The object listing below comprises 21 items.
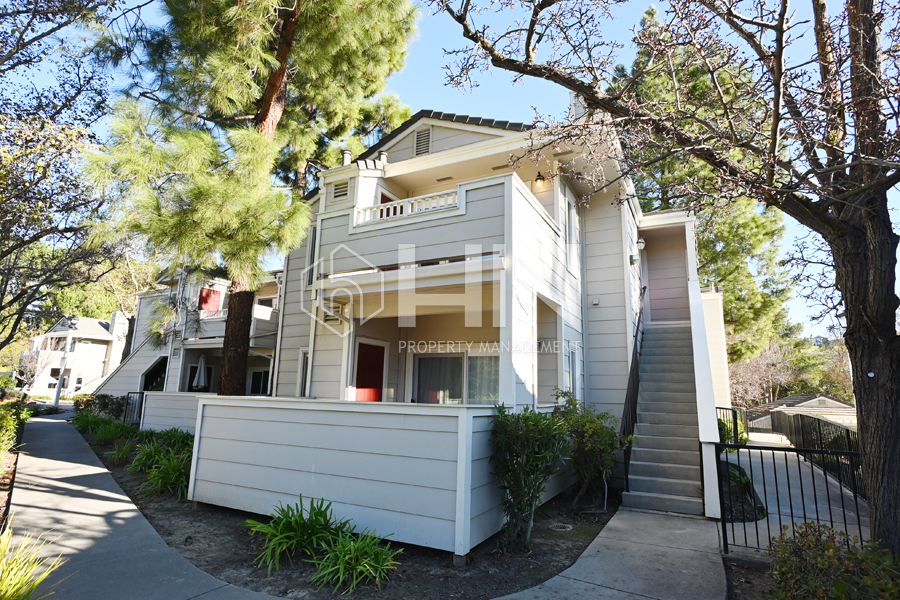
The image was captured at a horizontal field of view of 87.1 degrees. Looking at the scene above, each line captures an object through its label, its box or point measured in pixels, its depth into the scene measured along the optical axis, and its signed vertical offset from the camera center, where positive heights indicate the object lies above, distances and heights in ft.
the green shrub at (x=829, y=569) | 9.77 -3.76
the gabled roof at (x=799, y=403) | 57.26 -0.83
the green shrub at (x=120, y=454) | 29.15 -4.65
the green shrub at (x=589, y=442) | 20.81 -2.25
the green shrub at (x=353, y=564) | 12.91 -4.95
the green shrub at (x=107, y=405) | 52.47 -2.94
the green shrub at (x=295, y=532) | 14.42 -4.66
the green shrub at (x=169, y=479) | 21.94 -4.56
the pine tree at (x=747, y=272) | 53.36 +13.89
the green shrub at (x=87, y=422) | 42.04 -3.90
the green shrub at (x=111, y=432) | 35.70 -4.08
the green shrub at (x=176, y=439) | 29.30 -3.69
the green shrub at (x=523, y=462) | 15.69 -2.41
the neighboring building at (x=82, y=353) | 103.24 +5.40
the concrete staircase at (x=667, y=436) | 21.68 -2.26
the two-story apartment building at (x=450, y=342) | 15.89 +2.76
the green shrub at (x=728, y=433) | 33.79 -2.86
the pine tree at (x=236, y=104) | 22.02 +15.43
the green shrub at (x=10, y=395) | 59.07 -2.48
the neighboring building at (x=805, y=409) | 49.60 -1.42
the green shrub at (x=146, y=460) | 26.03 -4.37
